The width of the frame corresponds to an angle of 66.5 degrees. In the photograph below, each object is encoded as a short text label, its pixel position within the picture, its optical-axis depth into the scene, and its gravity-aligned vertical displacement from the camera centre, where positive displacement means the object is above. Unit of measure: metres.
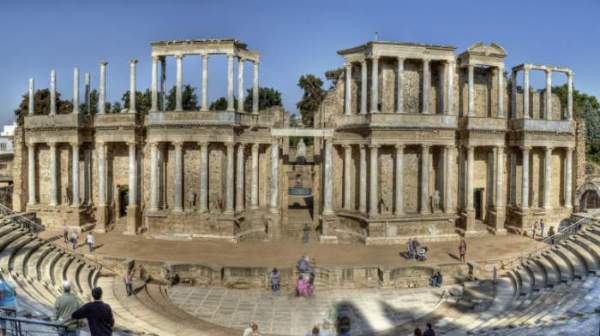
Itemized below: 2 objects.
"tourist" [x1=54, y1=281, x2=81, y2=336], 9.09 -2.87
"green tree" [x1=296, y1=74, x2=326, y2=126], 67.12 +10.40
